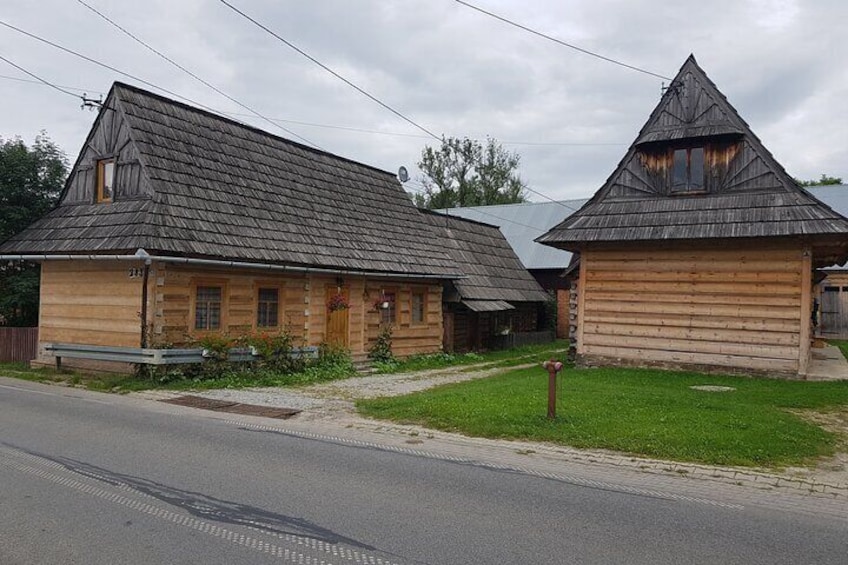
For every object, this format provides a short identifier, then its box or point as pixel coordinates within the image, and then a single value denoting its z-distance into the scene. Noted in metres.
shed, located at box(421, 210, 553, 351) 26.19
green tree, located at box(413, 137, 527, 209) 63.94
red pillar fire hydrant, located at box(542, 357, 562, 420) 10.57
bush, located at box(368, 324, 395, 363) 21.55
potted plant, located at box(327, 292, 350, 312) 19.84
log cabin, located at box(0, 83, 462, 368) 15.77
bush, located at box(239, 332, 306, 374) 16.81
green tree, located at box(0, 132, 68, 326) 21.39
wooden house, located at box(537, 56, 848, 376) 16.73
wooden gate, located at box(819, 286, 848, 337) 33.53
